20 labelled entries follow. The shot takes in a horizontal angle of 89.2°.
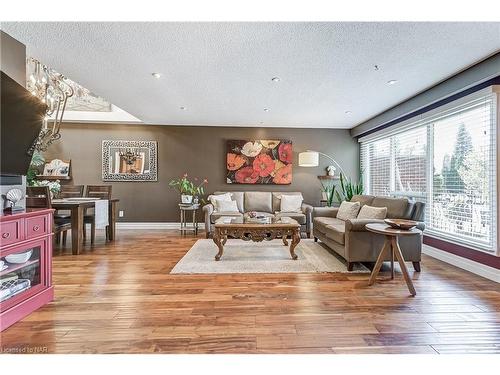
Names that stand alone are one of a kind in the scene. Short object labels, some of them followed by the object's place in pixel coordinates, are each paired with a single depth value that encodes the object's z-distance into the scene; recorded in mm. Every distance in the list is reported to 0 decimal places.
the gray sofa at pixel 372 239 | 2951
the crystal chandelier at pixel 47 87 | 3930
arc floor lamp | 5346
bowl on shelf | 1941
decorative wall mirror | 5777
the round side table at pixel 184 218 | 5074
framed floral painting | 5879
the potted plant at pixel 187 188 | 5219
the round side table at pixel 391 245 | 2338
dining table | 3635
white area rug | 3002
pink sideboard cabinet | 1827
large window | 2881
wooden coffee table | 3271
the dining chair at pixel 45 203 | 2566
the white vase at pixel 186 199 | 5188
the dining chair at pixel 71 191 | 4789
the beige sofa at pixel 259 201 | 5488
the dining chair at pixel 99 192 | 4670
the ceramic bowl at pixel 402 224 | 2395
